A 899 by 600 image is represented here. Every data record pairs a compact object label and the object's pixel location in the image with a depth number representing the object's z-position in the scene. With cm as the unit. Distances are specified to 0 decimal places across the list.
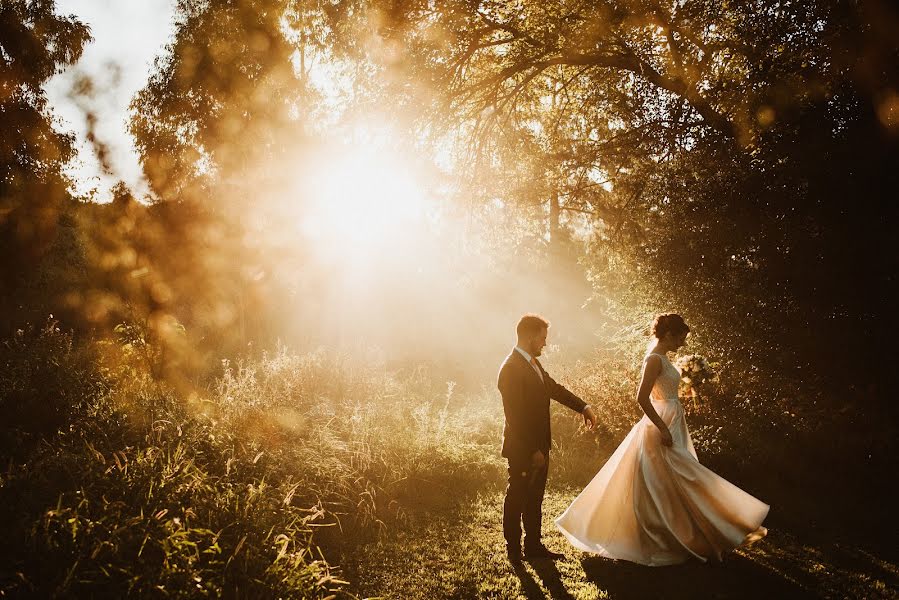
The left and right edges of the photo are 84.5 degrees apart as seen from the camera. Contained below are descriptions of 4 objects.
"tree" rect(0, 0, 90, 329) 1440
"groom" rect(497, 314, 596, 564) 439
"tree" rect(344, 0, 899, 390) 536
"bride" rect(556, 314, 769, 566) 434
